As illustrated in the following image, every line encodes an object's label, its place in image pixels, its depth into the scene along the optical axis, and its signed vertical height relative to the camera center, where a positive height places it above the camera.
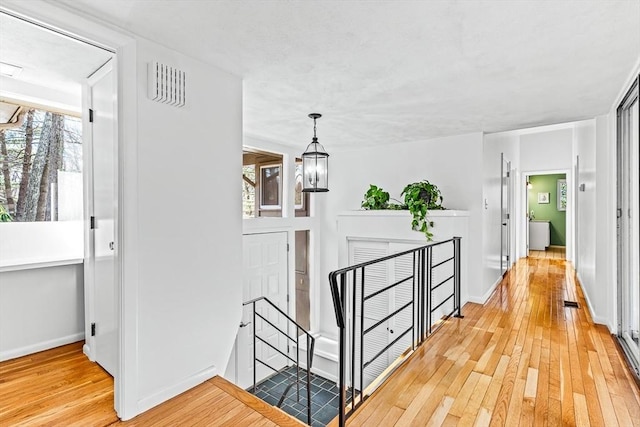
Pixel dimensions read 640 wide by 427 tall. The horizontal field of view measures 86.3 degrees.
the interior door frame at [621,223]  2.98 -0.10
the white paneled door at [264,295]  4.56 -1.24
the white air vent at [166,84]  2.09 +0.81
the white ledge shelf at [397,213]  4.28 -0.01
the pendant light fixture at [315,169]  3.52 +0.45
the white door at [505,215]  5.78 -0.05
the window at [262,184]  4.92 +0.44
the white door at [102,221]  2.39 -0.07
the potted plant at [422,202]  4.43 +0.13
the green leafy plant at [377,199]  5.02 +0.20
